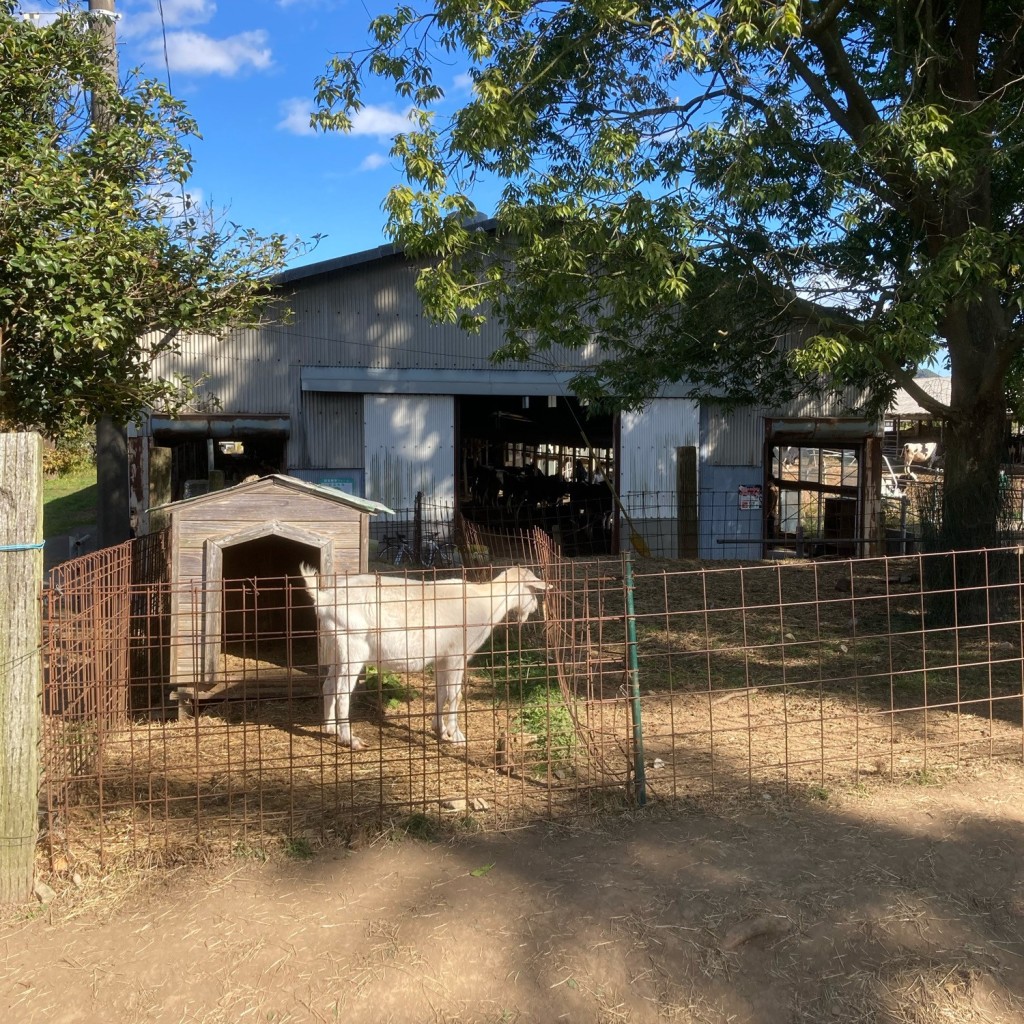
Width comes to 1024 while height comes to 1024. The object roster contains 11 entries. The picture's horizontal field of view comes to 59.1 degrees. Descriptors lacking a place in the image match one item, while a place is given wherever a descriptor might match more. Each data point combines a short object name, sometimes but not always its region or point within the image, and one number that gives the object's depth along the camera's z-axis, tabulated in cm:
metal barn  1488
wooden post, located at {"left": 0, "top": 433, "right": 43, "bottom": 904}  398
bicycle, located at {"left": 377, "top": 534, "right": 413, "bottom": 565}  1432
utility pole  1044
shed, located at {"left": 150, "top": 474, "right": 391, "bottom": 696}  681
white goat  610
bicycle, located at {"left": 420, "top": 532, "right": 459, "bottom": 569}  1422
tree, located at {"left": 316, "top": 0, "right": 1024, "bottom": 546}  744
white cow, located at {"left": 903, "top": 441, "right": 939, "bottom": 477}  3344
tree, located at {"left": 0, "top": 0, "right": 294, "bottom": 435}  603
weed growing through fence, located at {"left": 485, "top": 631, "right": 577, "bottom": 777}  570
